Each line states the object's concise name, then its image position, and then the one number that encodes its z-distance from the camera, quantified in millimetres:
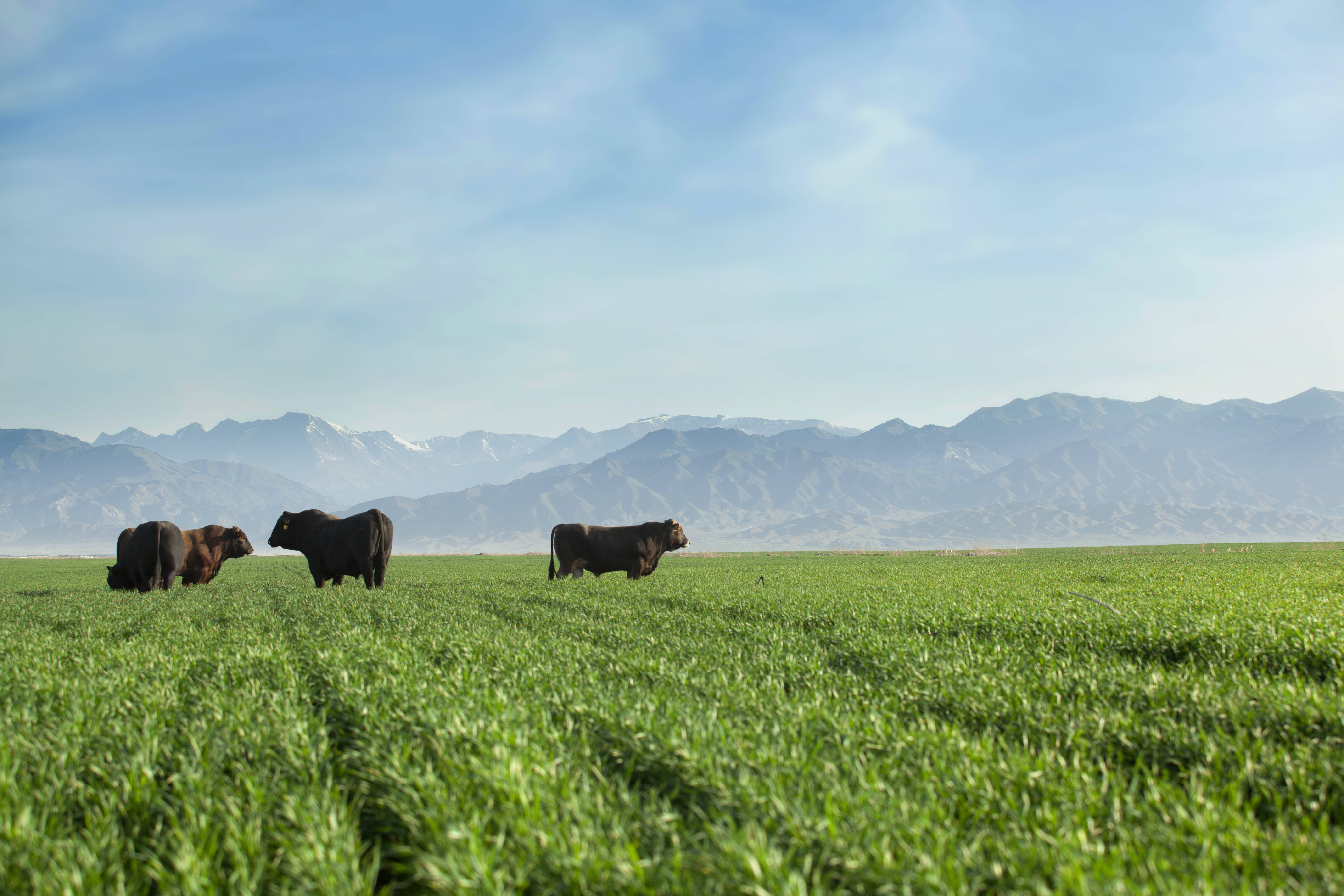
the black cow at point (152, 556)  25000
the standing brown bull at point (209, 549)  27906
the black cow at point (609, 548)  27266
